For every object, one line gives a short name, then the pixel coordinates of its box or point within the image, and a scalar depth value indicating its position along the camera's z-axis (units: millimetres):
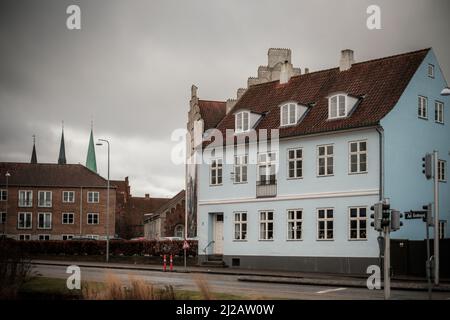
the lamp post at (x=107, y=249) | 54731
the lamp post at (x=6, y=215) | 93525
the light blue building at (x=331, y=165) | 39000
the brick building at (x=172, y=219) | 80688
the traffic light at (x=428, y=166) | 29309
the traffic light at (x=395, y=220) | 23609
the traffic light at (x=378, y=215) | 23703
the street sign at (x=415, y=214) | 26469
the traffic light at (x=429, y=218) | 26875
